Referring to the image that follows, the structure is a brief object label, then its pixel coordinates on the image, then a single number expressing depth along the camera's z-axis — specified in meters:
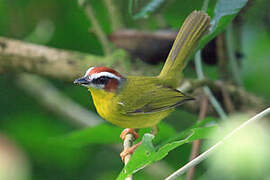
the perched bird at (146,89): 5.07
